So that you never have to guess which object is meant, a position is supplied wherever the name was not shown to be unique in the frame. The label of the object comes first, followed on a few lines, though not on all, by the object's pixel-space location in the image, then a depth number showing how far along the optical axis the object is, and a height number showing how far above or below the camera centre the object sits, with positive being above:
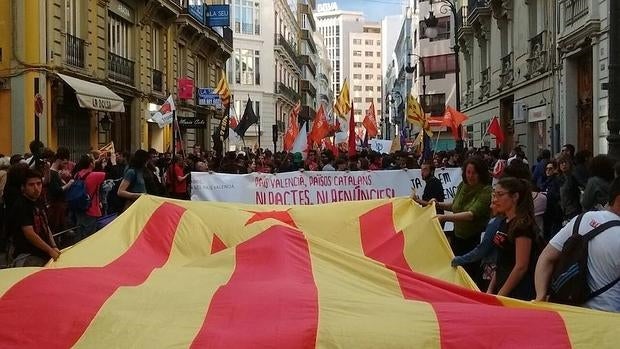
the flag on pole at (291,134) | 28.30 +1.06
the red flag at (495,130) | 23.73 +0.94
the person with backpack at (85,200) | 11.09 -0.52
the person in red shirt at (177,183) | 13.88 -0.36
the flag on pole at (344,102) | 27.36 +2.13
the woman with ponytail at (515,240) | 5.11 -0.54
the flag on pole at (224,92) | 24.15 +2.23
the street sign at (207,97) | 35.99 +3.11
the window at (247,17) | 61.81 +11.81
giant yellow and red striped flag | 3.87 -0.81
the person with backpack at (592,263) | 4.10 -0.56
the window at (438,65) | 67.56 +8.53
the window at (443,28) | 66.56 +11.59
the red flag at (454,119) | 24.39 +1.31
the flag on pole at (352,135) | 20.47 +0.75
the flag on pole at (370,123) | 33.34 +1.66
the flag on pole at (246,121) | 26.08 +1.43
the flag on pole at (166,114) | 21.04 +1.47
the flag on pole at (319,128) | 24.42 +1.08
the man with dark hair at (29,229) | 6.62 -0.57
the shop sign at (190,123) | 23.59 +1.27
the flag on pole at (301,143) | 24.66 +0.62
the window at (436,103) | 67.56 +5.13
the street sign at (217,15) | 39.56 +7.66
